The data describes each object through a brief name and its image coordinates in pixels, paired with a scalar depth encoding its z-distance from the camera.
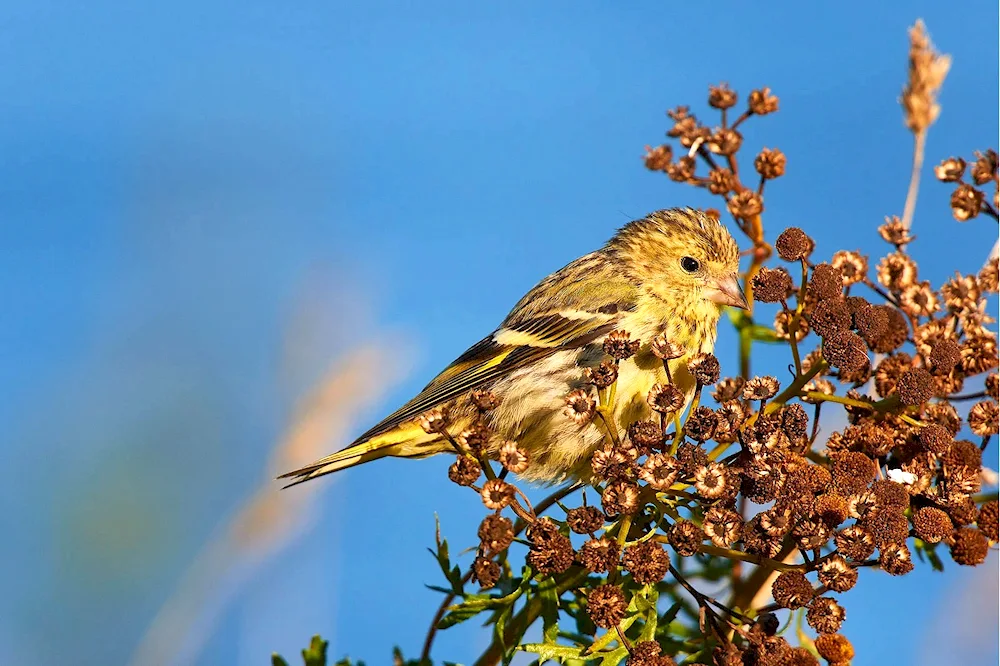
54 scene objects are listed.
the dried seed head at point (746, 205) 6.73
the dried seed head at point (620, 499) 4.99
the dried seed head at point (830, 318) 5.59
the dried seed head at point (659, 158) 7.48
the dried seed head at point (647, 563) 4.89
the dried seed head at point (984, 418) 5.59
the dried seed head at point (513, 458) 5.38
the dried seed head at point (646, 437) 5.19
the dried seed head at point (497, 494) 5.16
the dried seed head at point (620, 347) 5.66
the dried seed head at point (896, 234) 6.49
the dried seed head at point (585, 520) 4.98
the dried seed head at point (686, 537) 4.82
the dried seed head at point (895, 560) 4.76
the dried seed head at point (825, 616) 4.82
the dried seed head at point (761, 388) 5.25
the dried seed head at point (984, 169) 6.55
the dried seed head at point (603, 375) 5.50
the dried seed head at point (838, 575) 4.77
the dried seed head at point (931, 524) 5.09
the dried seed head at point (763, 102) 7.53
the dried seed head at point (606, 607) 4.89
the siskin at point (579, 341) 7.51
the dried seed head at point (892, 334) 6.18
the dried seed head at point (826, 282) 5.75
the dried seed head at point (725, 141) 7.22
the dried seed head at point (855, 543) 4.78
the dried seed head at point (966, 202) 6.61
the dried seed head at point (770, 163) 6.97
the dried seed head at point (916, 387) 5.49
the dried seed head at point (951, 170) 6.69
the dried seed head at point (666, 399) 5.41
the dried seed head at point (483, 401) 5.80
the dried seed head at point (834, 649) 5.20
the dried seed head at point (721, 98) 7.46
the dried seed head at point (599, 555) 4.88
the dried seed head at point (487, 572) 5.25
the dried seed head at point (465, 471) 5.46
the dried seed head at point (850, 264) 6.30
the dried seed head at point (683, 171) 7.35
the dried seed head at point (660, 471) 4.95
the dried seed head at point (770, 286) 5.78
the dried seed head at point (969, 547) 5.34
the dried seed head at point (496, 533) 5.10
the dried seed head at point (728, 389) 5.28
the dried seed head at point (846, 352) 5.41
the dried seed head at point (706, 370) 5.46
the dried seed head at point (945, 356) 5.79
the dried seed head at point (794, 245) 5.70
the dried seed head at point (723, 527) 4.86
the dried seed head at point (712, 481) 4.90
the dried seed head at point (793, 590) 4.79
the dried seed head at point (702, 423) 5.08
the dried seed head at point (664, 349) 5.64
